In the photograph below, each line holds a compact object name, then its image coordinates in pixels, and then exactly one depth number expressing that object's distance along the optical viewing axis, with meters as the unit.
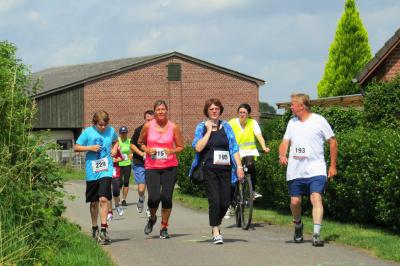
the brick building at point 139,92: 57.25
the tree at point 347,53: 51.47
